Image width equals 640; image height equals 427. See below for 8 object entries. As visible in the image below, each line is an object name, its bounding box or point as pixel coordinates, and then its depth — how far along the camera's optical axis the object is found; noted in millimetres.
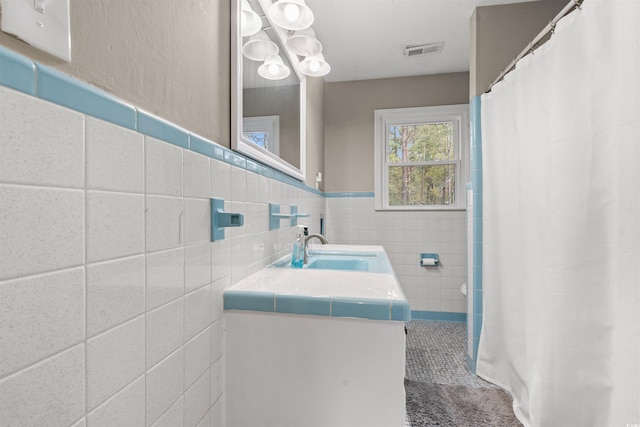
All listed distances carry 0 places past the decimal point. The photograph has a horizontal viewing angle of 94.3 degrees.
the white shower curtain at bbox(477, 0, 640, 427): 886
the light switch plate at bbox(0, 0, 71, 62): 381
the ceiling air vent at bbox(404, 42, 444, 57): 2453
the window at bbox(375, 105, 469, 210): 2924
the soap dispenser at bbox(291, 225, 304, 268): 1441
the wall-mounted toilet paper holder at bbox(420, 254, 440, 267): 2857
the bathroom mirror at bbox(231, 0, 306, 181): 1015
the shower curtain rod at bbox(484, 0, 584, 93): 1111
